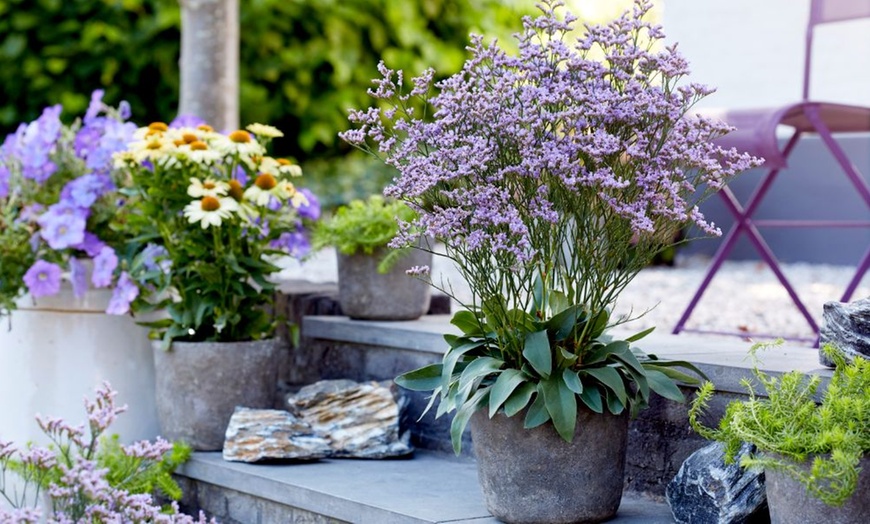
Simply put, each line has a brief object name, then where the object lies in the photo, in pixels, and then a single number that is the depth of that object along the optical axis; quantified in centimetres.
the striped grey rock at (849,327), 205
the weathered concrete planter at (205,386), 289
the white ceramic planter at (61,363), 300
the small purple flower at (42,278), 291
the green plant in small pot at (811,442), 172
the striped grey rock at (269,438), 276
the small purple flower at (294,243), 306
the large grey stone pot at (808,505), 175
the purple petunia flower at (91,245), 296
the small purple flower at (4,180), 305
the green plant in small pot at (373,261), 302
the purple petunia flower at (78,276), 293
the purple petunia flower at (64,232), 288
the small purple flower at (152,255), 288
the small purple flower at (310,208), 305
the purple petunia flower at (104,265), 289
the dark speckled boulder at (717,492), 202
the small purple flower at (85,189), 292
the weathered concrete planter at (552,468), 210
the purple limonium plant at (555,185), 200
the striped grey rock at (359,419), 283
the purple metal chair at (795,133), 280
